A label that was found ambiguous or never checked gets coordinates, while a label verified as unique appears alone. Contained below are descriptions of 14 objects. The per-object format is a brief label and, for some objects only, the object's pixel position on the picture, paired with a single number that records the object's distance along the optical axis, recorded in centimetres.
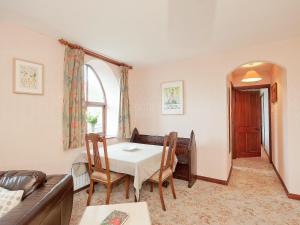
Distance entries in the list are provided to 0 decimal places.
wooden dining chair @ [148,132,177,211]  225
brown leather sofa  102
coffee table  131
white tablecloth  212
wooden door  499
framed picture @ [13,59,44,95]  207
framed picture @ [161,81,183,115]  352
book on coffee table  125
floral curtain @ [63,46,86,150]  251
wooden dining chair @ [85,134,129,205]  219
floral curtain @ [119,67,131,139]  359
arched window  334
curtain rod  249
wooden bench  300
